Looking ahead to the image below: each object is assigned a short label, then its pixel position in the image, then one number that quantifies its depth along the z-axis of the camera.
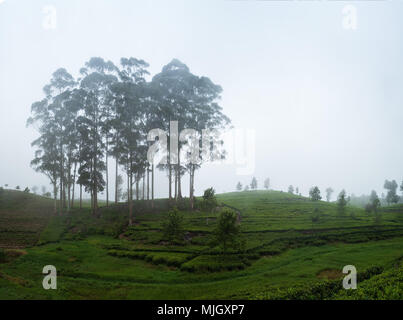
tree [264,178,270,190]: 100.03
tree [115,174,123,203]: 35.52
